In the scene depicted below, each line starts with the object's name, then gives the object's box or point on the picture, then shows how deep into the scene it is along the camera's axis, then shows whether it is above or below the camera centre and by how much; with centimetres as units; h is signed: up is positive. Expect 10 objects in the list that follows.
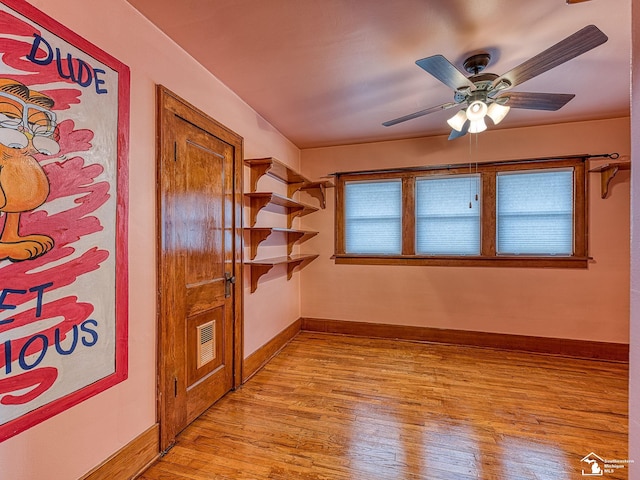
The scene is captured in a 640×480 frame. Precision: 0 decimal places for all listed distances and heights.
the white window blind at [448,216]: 375 +33
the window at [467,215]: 347 +33
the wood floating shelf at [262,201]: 288 +43
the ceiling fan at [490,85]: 170 +103
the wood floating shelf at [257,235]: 292 +7
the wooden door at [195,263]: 196 -16
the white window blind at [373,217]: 404 +34
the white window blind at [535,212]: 347 +35
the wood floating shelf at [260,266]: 288 -24
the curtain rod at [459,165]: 331 +94
